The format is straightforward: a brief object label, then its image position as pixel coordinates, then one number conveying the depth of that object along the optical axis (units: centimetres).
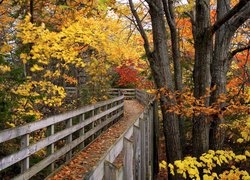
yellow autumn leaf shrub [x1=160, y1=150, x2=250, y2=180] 465
